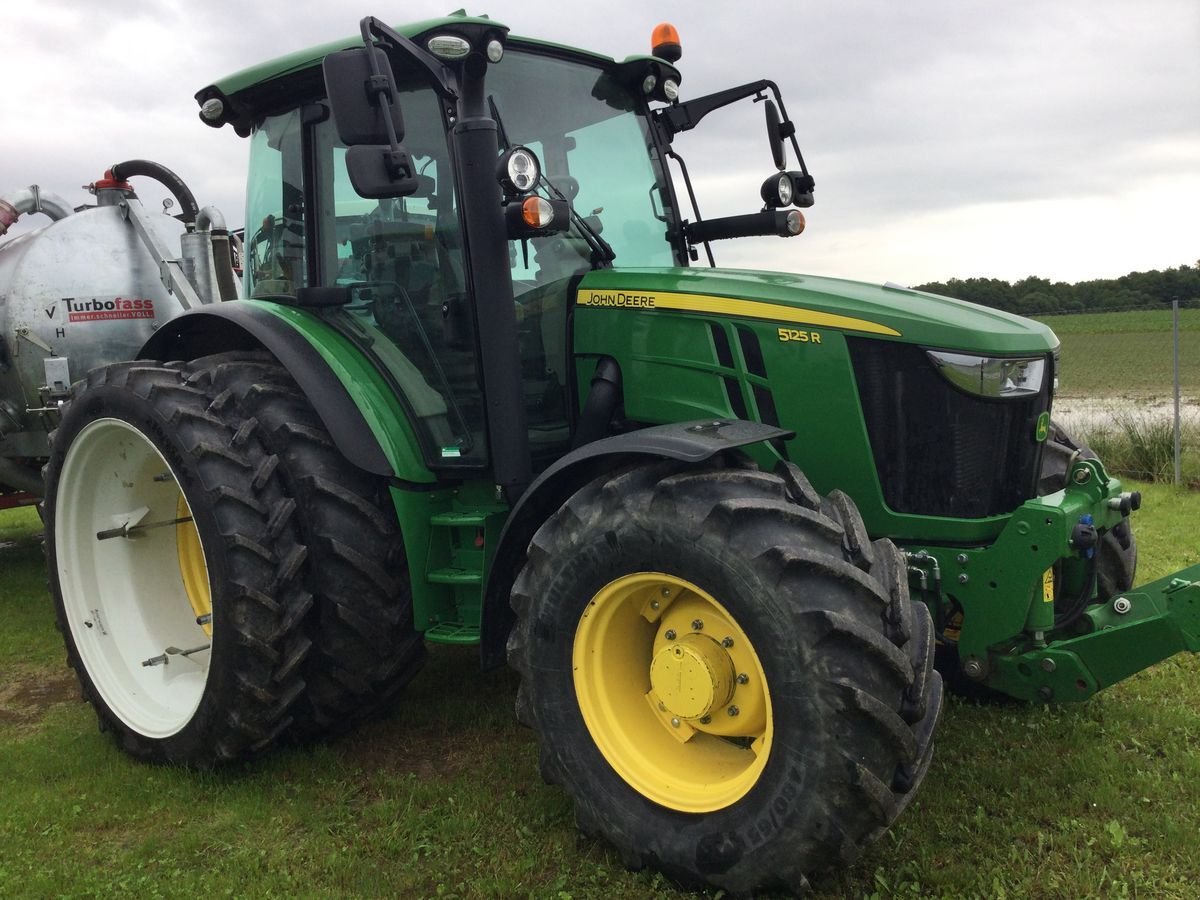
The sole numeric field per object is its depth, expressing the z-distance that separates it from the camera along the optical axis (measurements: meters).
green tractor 2.78
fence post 8.86
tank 6.27
